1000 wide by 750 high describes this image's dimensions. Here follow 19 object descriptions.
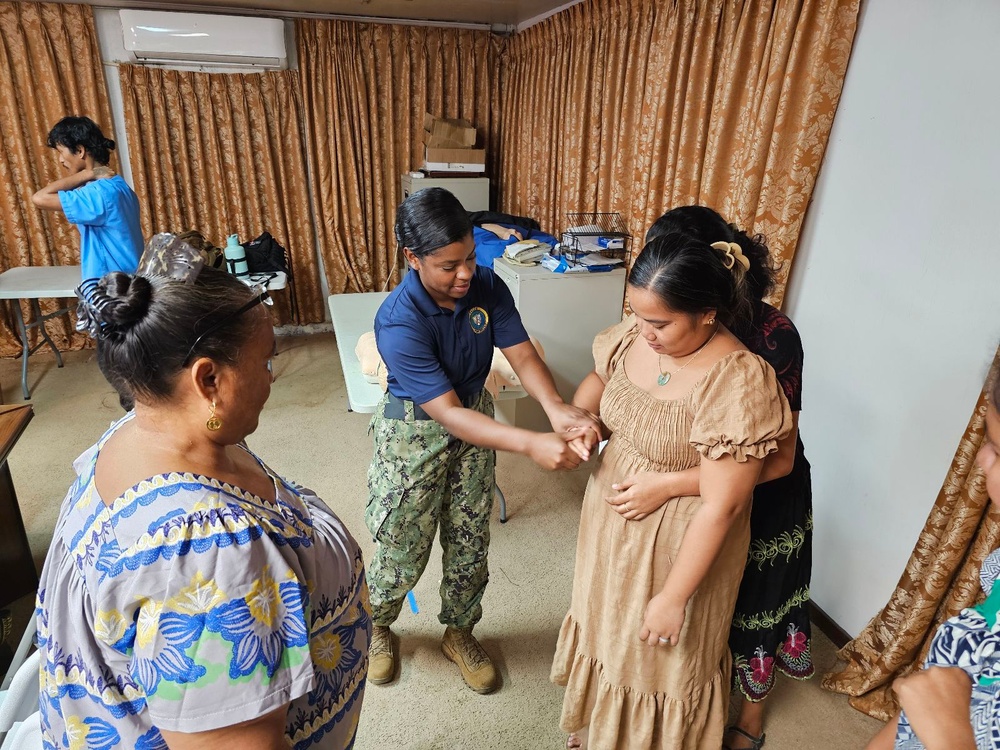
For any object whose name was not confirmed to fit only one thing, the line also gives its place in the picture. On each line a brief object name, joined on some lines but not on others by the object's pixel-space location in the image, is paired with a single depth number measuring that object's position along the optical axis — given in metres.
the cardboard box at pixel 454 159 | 4.37
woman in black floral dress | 1.24
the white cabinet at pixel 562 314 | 3.00
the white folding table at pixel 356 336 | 2.10
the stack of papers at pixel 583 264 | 3.00
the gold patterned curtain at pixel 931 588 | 1.53
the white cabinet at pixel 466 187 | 4.33
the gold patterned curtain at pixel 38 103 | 3.79
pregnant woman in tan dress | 1.10
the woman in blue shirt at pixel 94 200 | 2.81
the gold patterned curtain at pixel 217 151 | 4.15
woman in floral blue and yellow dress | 0.65
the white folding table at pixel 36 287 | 3.46
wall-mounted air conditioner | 3.79
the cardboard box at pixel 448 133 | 4.35
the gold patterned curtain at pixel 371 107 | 4.29
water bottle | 3.91
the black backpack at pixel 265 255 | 4.16
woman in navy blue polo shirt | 1.42
